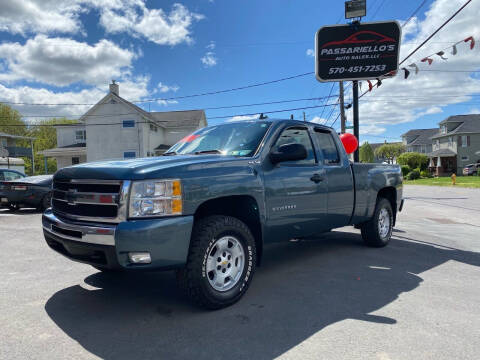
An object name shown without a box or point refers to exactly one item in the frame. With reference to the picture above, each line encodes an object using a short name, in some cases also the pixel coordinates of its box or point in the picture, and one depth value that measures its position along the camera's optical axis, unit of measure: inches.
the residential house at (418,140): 2624.8
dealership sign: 447.2
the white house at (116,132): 1187.9
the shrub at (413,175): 1689.2
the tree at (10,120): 2253.9
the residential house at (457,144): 1978.3
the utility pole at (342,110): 856.9
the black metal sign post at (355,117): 403.5
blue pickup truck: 118.0
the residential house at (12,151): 1334.9
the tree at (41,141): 2388.2
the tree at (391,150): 3349.7
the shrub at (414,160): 1804.9
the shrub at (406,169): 1711.4
